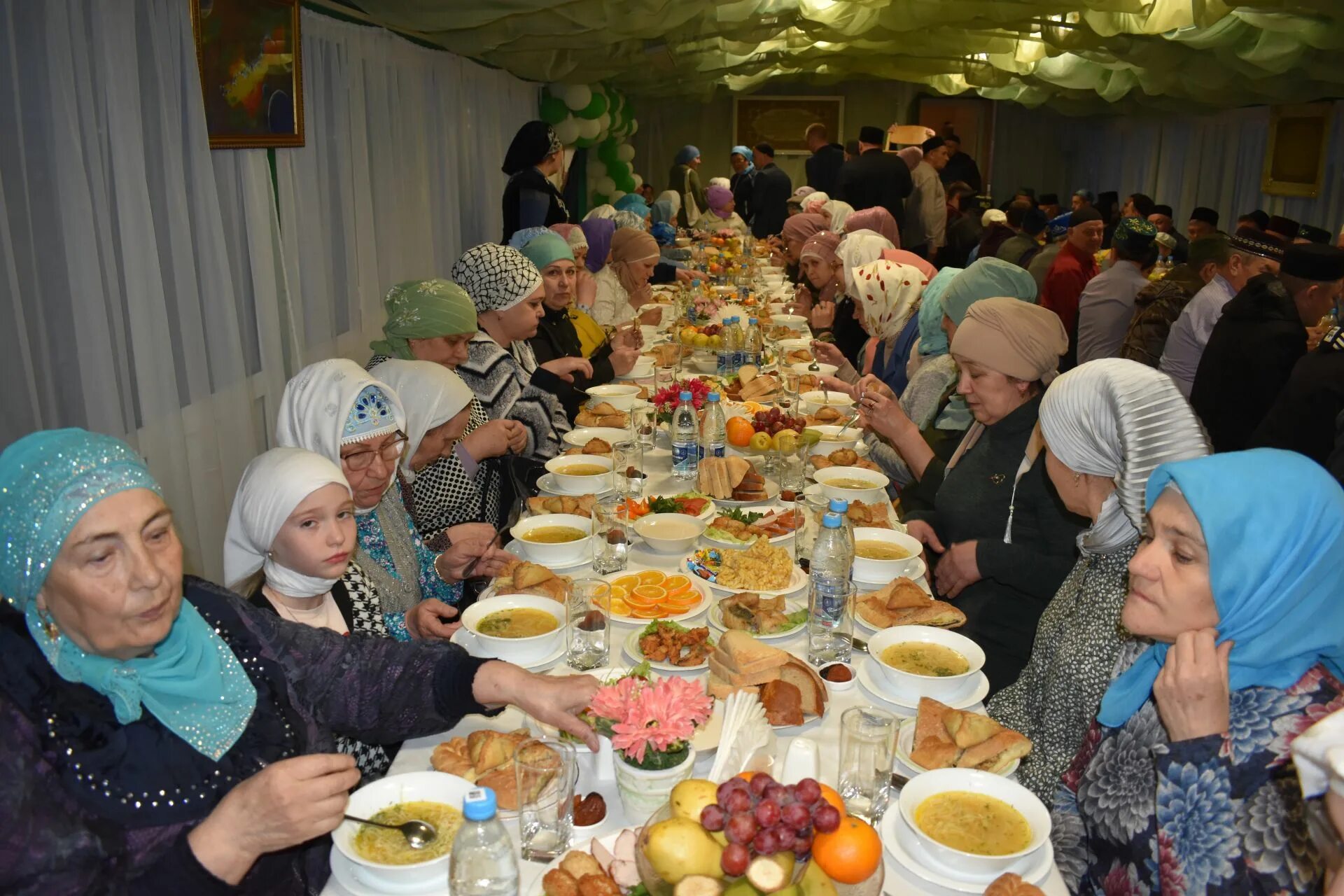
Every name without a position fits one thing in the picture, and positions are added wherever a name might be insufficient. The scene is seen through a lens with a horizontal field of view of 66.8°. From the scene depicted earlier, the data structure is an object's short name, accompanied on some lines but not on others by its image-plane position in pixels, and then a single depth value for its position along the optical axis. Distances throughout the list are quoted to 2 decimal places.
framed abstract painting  4.04
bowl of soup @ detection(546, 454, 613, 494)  3.40
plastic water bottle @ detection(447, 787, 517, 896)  1.34
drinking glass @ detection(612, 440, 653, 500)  3.43
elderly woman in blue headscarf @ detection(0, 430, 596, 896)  1.45
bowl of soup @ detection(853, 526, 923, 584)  2.72
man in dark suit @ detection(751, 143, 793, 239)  12.78
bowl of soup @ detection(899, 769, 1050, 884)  1.54
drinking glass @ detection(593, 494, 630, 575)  2.76
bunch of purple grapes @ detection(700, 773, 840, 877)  1.25
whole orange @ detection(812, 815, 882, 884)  1.33
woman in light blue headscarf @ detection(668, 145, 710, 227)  14.91
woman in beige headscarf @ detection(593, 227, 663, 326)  7.11
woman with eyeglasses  2.55
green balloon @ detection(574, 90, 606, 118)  11.32
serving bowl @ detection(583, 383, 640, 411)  4.75
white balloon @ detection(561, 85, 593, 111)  10.98
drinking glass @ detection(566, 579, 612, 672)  2.22
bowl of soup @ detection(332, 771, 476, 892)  1.53
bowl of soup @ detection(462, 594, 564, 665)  2.22
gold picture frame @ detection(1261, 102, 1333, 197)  10.27
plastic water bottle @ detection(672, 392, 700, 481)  3.58
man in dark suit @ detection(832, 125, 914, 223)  10.91
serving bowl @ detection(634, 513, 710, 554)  2.89
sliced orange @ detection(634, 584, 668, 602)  2.51
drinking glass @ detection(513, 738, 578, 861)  1.59
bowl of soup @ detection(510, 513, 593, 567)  2.81
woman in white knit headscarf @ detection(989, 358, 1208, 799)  2.06
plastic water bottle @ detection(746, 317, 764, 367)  5.57
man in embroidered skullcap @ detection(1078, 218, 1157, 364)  6.93
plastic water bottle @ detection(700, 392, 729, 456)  3.85
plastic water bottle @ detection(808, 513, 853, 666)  2.31
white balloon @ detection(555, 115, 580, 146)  11.27
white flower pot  1.66
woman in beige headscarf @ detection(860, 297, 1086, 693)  2.85
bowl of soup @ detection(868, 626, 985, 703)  2.08
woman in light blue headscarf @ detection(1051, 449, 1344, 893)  1.54
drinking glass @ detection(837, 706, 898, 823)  1.70
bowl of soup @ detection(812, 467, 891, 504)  3.38
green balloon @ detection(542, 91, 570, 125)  11.11
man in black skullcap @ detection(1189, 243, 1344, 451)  5.20
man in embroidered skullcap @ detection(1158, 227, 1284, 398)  5.99
